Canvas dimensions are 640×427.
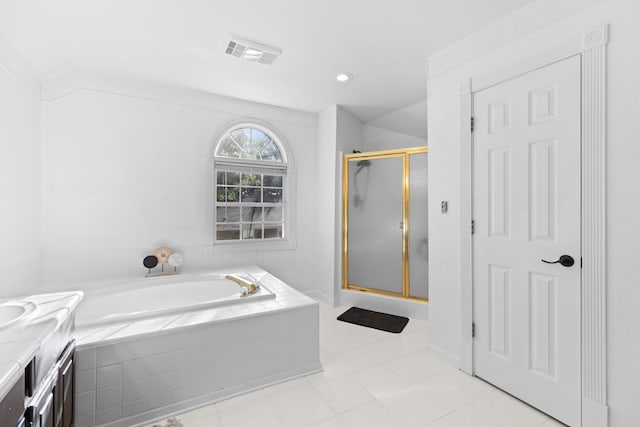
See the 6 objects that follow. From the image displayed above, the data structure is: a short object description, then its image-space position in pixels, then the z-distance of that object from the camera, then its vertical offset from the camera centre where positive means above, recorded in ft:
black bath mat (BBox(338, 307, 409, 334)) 9.89 -3.86
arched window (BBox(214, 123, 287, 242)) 11.67 +1.16
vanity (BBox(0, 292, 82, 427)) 2.81 -1.71
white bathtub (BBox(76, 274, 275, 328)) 7.02 -2.41
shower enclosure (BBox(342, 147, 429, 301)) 10.88 -0.42
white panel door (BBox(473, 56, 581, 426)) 5.43 -0.52
